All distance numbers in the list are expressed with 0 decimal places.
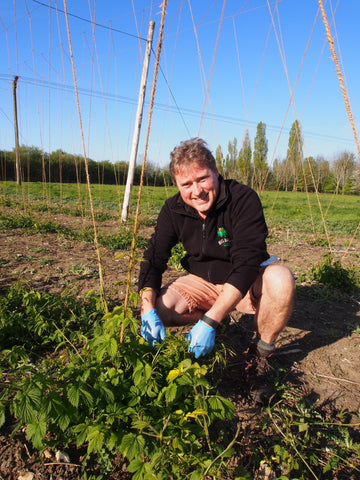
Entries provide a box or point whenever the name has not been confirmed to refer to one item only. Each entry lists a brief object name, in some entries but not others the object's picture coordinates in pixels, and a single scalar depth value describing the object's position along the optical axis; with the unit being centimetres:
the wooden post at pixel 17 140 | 1536
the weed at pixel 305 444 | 121
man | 167
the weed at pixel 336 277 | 308
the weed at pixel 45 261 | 340
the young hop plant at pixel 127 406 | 96
